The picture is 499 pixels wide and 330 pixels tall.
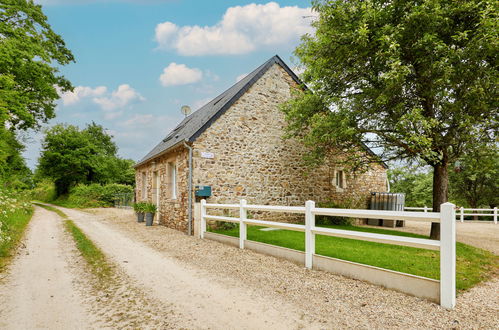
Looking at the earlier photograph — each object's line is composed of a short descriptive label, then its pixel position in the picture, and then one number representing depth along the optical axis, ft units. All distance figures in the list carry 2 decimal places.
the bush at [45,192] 104.93
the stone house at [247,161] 30.40
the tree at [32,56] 33.71
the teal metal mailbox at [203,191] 28.89
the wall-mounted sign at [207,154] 29.94
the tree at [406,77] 20.76
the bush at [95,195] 77.15
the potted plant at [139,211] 40.56
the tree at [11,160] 20.09
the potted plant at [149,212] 37.88
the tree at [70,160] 93.86
